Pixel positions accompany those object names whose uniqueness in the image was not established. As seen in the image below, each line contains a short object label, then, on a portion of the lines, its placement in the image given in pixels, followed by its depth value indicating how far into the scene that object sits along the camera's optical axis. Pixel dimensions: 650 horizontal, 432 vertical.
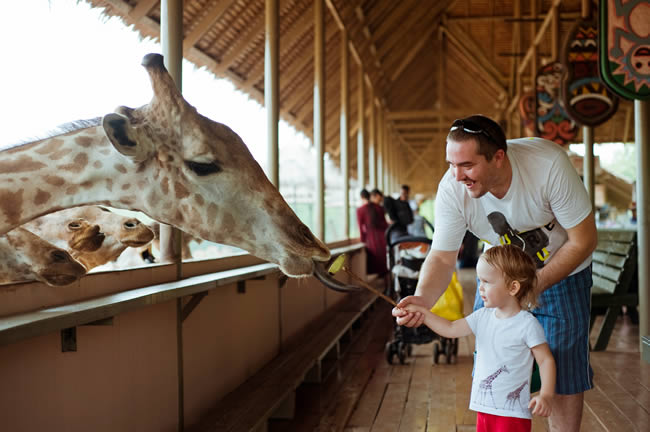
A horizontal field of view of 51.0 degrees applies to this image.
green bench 5.64
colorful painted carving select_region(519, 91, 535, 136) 10.07
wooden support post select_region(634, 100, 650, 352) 5.18
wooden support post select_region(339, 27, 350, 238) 9.45
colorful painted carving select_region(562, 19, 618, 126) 5.82
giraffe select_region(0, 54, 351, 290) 1.98
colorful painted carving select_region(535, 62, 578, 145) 7.92
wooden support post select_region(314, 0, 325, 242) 7.34
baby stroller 5.46
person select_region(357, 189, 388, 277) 10.14
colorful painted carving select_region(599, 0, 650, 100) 4.38
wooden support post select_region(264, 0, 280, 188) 5.12
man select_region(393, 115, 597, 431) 2.36
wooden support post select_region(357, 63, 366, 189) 11.64
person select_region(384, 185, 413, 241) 6.75
